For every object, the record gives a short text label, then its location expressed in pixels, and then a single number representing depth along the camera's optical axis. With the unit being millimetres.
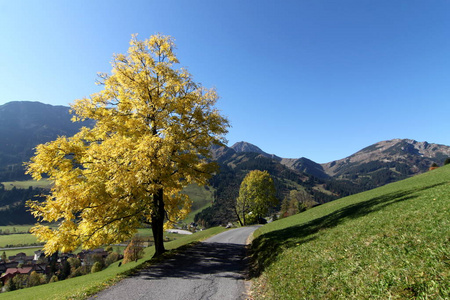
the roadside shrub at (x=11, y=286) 80219
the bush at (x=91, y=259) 105688
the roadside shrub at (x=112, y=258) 97181
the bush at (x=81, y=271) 95438
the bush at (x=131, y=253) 45300
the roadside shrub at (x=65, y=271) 100025
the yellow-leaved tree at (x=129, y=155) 13367
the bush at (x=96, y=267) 72250
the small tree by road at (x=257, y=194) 64750
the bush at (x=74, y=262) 111438
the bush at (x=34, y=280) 84931
